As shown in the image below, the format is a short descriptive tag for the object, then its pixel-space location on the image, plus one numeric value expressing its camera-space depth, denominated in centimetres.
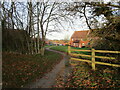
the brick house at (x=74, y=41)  2848
